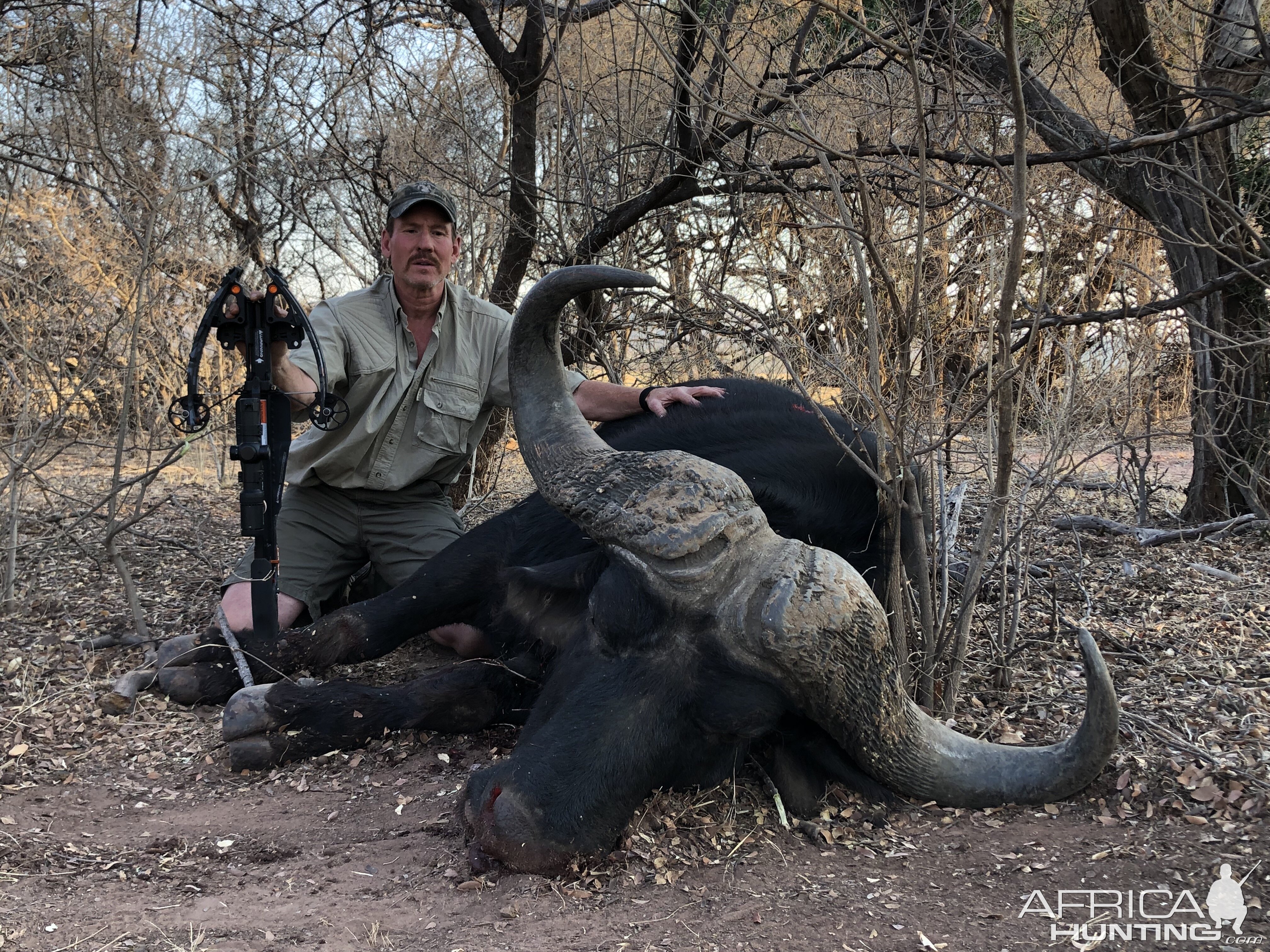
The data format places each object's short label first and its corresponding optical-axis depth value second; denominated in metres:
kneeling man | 4.30
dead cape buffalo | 2.38
